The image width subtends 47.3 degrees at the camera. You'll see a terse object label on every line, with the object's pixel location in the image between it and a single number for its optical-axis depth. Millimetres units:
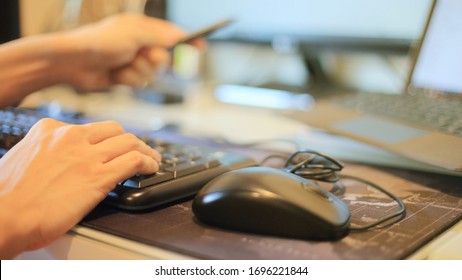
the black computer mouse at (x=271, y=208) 403
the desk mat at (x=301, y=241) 384
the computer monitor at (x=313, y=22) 952
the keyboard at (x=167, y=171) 459
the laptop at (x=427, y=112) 609
